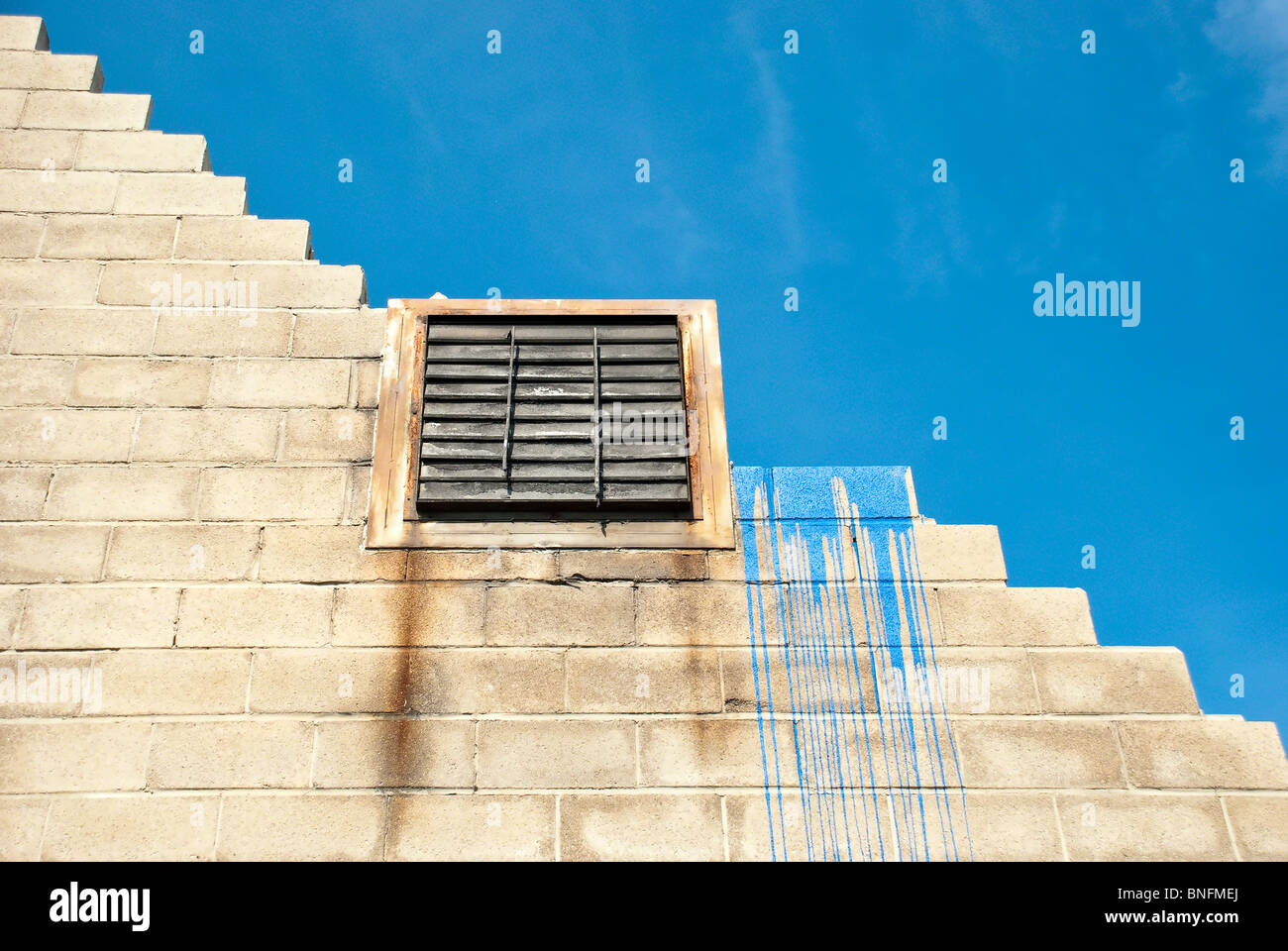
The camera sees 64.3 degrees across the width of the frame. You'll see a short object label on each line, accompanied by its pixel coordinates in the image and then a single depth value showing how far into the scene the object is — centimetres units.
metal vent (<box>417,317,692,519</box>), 541
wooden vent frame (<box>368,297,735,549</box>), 528
